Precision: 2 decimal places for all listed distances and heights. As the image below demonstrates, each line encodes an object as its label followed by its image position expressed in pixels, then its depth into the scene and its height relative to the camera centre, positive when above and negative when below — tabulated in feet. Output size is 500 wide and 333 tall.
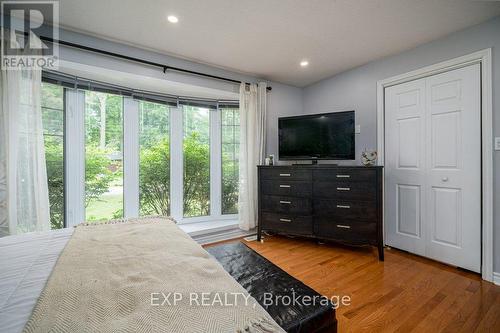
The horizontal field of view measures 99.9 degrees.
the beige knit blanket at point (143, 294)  1.89 -1.40
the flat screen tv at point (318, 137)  8.29 +1.22
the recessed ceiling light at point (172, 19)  5.92 +4.22
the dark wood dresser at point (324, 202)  7.46 -1.45
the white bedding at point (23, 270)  2.01 -1.39
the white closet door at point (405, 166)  7.67 -0.05
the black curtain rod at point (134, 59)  6.18 +3.70
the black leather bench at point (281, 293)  2.75 -1.97
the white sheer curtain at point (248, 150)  9.62 +0.73
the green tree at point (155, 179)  9.00 -0.54
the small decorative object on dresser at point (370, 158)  7.89 +0.26
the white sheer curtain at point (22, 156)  5.42 +0.30
